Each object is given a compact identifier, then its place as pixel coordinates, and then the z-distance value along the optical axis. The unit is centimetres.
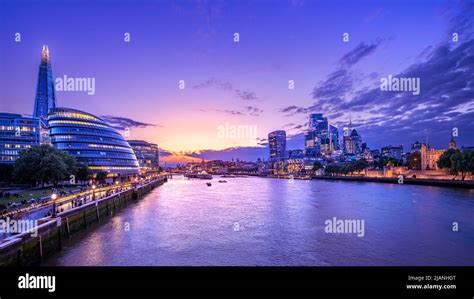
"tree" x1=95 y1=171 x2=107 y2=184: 8269
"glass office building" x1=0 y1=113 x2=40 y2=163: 9281
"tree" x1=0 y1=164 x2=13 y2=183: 6035
